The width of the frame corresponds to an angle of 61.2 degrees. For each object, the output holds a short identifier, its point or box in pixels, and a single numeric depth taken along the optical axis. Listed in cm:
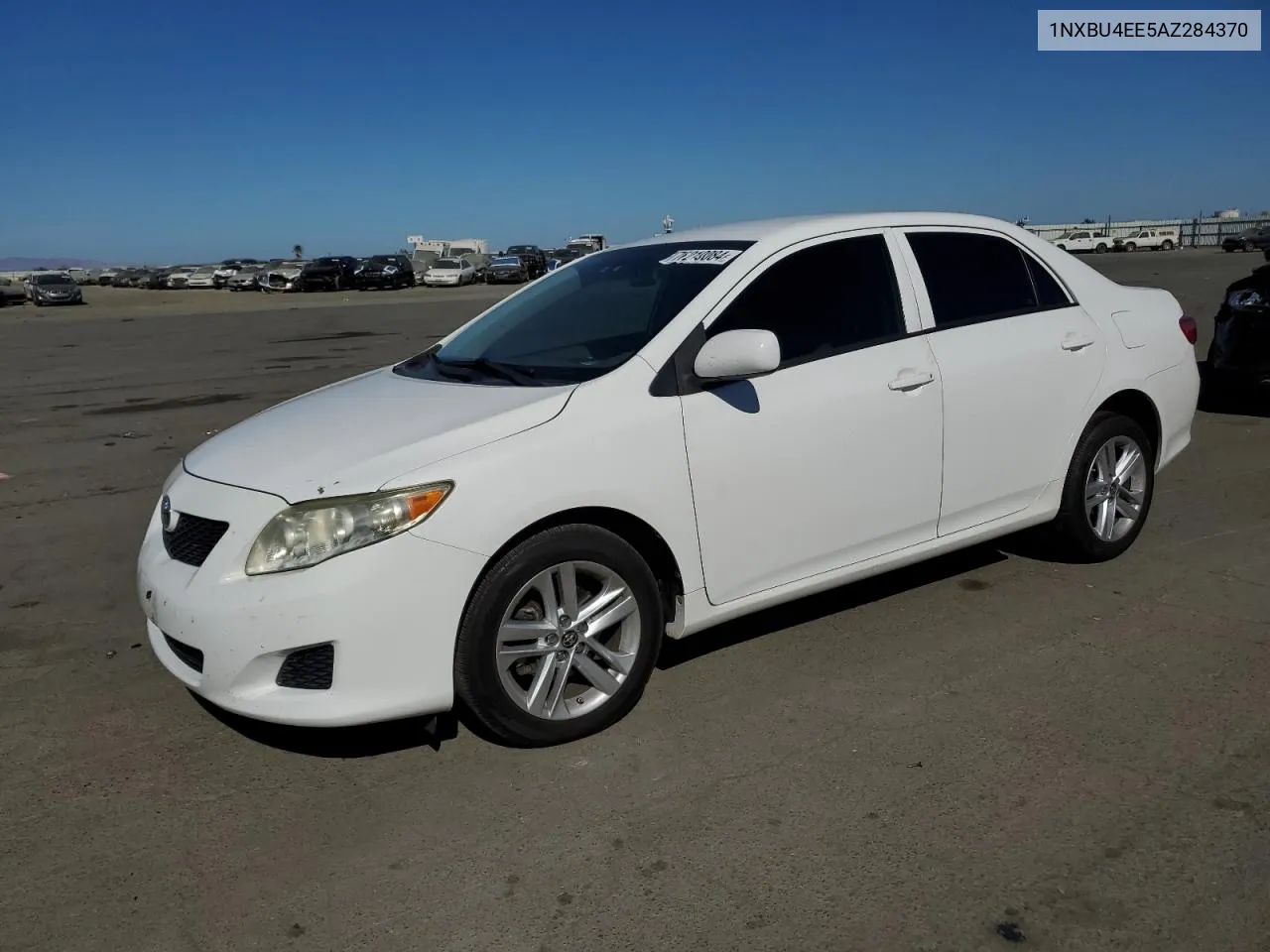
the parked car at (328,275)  5238
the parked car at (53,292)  4569
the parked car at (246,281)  6190
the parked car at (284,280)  5509
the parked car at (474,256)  6259
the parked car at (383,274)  5159
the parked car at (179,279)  7306
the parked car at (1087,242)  6844
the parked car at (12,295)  4659
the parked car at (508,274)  5556
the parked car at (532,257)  5668
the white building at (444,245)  7388
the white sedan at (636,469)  323
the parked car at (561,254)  5452
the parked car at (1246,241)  5316
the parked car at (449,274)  5266
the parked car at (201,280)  7094
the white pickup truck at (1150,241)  6781
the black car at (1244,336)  838
